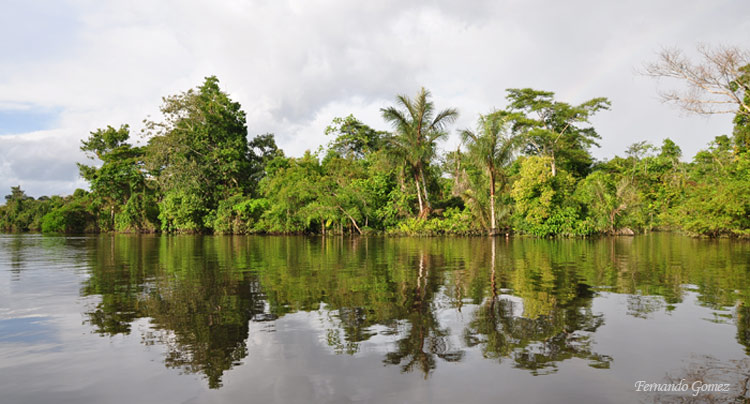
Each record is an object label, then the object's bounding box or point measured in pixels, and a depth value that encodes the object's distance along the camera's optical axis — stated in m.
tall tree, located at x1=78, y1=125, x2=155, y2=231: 44.16
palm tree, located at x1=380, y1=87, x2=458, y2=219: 30.27
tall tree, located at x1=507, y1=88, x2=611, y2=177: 41.28
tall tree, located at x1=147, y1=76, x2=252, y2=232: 40.31
